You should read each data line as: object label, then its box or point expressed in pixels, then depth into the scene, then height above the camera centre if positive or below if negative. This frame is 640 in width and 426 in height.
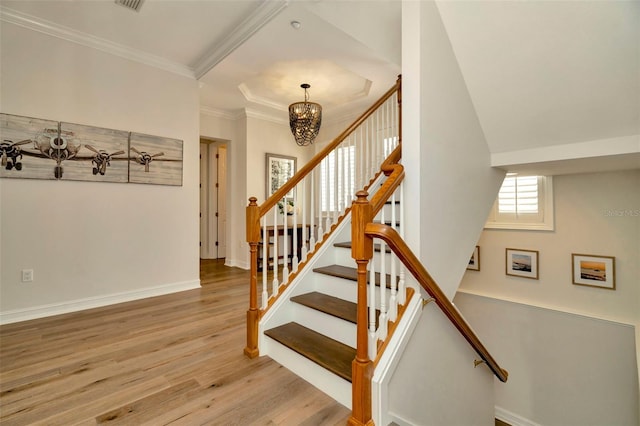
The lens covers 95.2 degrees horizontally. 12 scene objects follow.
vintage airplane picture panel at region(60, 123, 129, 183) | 3.07 +0.68
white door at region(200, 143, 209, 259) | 6.46 +0.25
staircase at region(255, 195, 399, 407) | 1.75 -0.79
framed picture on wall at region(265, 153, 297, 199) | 5.46 +0.89
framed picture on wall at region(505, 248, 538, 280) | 3.80 -0.63
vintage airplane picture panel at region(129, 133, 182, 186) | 3.48 +0.69
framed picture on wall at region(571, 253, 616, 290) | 3.27 -0.63
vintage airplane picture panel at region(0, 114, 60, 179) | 2.74 +0.66
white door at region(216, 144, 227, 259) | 6.54 +0.38
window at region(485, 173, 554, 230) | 3.75 +0.16
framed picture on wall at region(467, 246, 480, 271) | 4.29 -0.67
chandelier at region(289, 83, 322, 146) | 3.93 +1.32
